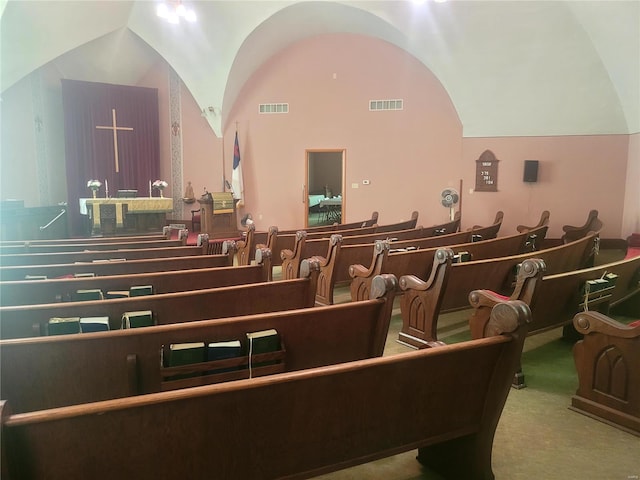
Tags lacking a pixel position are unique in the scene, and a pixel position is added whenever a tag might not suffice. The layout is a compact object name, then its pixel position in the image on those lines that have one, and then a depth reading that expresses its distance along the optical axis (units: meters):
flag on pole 9.93
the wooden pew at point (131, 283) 2.63
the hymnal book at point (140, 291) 2.60
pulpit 8.86
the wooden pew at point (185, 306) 2.08
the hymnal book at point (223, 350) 1.83
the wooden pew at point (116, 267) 3.17
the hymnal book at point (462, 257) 3.93
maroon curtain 9.63
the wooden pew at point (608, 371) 2.27
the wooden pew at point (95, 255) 3.82
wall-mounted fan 8.35
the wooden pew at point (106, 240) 4.91
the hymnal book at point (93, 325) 1.97
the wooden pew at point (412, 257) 3.54
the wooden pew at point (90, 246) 4.39
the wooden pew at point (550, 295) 2.60
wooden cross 9.96
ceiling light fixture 6.97
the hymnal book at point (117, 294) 2.62
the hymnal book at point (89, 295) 2.56
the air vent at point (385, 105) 9.02
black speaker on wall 8.12
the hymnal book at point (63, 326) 1.97
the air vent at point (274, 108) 9.72
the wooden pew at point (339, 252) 4.03
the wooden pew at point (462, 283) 3.37
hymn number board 8.52
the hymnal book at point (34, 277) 2.91
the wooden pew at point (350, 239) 4.76
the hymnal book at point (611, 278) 3.09
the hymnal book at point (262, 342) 1.87
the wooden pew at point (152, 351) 1.65
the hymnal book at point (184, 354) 1.76
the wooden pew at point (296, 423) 1.16
